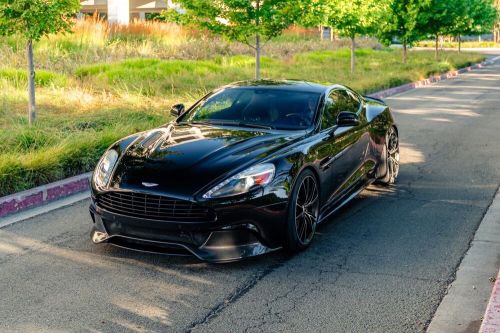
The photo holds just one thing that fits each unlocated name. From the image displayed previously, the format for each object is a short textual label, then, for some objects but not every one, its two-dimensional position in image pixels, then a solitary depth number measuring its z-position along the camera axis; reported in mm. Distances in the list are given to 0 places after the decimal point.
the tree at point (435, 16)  33812
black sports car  5828
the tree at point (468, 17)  38125
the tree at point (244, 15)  17094
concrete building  54656
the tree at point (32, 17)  11109
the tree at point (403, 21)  33206
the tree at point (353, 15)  25547
